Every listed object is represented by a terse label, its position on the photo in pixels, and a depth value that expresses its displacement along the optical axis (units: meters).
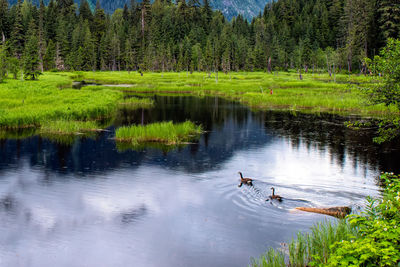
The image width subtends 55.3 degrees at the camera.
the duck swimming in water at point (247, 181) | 20.52
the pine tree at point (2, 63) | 65.19
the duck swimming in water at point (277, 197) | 17.84
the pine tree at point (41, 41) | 124.72
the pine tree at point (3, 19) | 130.81
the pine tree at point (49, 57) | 123.25
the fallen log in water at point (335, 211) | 15.43
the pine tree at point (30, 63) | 74.12
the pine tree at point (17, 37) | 120.00
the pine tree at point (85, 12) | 167.38
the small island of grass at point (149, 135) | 30.56
